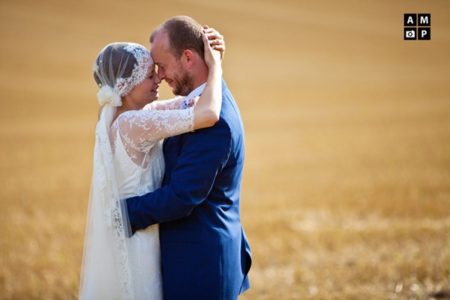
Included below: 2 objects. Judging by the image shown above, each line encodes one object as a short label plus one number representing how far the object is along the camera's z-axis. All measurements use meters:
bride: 8.78
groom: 8.44
